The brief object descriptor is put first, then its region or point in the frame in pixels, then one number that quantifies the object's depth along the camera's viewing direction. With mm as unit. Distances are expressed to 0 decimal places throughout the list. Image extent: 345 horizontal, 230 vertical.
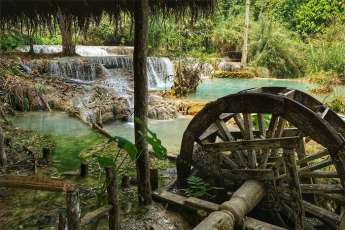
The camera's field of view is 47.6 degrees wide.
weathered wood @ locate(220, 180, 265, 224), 3807
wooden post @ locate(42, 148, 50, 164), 5962
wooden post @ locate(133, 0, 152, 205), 4004
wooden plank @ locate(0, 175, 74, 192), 2802
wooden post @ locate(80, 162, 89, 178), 5377
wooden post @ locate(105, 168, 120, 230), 3442
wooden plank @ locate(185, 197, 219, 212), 4062
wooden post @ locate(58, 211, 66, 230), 3000
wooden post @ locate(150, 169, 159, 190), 4660
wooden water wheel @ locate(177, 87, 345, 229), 3926
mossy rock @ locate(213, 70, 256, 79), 20500
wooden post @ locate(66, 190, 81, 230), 2814
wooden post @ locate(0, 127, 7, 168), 5363
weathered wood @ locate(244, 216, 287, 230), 3812
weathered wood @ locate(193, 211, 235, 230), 3482
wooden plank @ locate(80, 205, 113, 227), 3113
